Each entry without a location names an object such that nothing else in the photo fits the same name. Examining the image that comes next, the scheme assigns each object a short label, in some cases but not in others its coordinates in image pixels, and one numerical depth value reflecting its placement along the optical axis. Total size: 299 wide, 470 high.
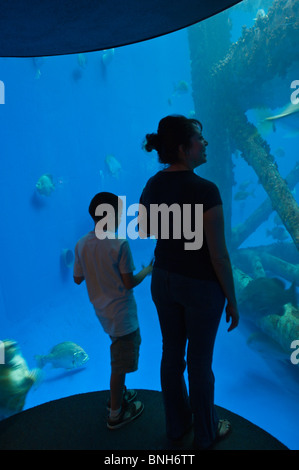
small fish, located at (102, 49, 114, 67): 12.61
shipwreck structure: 5.68
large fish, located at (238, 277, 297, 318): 5.60
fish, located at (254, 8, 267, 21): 6.85
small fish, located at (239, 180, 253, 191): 11.26
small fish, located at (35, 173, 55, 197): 7.80
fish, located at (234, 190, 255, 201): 10.46
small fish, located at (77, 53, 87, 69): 10.22
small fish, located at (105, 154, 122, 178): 10.59
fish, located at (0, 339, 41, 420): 3.16
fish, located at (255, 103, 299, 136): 6.99
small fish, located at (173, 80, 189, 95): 10.39
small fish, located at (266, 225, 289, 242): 11.54
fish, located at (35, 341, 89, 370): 5.61
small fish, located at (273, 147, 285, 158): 15.48
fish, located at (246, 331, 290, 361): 5.53
